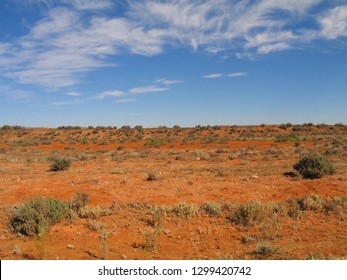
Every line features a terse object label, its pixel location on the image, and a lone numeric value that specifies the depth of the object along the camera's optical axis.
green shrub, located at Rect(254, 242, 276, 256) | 7.16
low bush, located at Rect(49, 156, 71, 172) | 20.11
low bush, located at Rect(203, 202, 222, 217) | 9.91
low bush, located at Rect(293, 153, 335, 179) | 15.58
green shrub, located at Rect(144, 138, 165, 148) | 39.41
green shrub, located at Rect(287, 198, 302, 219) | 9.83
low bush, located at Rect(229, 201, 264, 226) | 9.33
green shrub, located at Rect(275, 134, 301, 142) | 40.98
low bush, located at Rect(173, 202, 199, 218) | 9.83
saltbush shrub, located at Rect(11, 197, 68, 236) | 8.73
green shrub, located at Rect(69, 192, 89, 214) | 10.30
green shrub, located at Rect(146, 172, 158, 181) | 15.73
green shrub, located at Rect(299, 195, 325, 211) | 10.37
